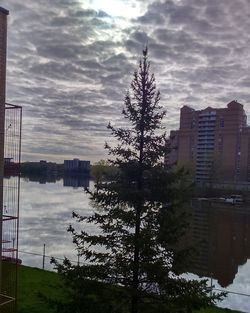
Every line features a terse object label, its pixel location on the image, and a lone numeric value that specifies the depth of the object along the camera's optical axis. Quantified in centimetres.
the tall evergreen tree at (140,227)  573
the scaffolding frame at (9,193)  654
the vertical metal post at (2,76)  570
